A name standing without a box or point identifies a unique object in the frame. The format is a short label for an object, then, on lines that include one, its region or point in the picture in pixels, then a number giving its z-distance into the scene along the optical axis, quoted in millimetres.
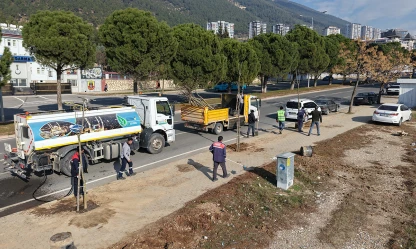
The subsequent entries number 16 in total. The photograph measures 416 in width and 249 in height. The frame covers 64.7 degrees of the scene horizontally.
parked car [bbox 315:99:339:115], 28531
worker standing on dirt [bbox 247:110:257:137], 18722
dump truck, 18938
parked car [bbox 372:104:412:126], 22797
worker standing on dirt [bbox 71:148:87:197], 9531
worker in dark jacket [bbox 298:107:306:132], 20308
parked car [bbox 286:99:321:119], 24625
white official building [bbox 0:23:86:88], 53312
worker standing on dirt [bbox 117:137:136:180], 11578
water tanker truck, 11555
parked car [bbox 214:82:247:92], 54756
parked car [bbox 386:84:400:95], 47031
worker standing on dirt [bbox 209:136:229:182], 11234
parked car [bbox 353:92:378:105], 35312
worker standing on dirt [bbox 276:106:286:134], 20141
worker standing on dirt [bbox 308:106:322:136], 19359
